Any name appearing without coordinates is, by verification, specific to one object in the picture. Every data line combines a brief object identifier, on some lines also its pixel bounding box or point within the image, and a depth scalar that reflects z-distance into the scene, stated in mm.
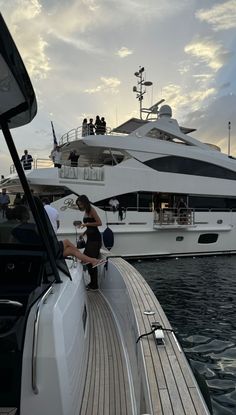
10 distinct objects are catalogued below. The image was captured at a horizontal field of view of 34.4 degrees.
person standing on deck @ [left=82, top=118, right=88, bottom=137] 15055
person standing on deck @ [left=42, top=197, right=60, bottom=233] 6417
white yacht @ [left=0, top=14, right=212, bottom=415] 1654
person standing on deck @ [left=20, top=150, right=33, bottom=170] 13867
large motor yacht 13164
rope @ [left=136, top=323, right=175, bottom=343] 2533
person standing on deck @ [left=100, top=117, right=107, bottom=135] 15092
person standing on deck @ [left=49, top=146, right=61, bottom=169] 14733
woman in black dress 5121
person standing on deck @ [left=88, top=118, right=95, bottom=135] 14926
